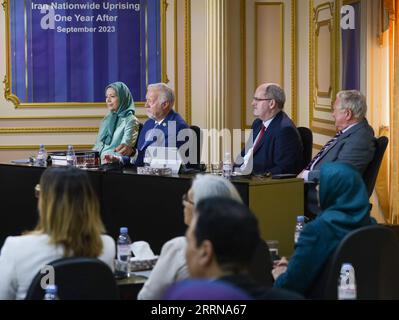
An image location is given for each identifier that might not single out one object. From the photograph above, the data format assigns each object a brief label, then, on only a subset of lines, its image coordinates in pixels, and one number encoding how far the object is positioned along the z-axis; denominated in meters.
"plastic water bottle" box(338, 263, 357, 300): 5.52
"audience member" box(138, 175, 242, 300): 5.38
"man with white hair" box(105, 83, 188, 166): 11.35
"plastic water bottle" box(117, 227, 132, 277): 6.68
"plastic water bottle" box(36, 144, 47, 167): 11.67
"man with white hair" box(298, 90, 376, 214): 10.06
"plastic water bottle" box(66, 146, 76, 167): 11.27
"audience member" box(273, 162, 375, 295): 6.01
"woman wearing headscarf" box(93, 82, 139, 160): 12.26
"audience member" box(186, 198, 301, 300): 3.58
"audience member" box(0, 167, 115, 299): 5.27
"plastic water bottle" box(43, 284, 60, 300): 4.76
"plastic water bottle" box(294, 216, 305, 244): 8.24
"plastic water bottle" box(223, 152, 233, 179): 9.65
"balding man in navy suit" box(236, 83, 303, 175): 10.33
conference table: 9.16
